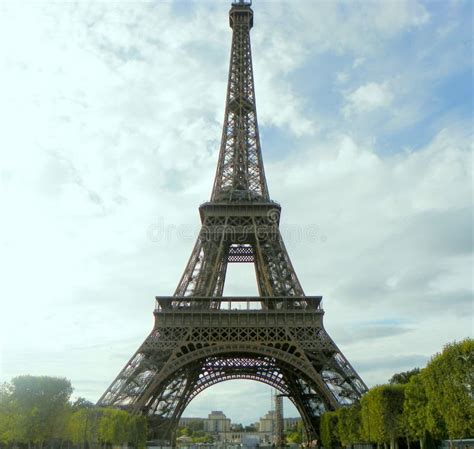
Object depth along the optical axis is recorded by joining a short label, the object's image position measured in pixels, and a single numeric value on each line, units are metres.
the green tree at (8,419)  35.77
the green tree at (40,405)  36.38
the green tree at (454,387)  26.86
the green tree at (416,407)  32.44
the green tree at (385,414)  36.44
